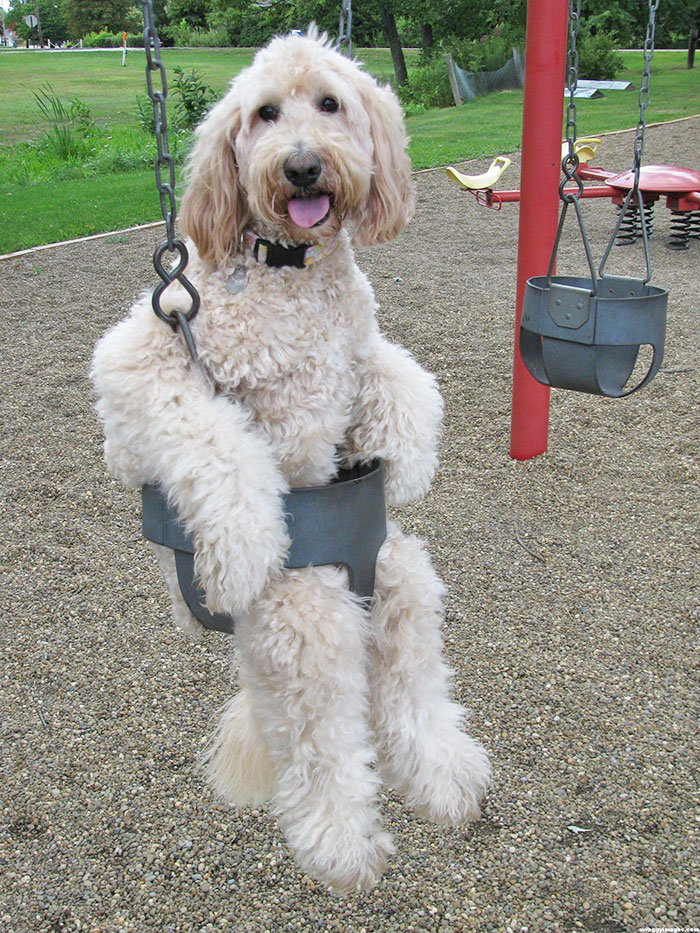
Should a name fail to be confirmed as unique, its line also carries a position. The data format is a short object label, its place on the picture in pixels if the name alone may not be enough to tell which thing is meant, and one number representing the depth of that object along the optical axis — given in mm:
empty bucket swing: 2424
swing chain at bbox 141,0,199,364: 1503
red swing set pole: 3822
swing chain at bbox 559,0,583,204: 2566
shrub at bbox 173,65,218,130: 12344
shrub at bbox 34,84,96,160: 13016
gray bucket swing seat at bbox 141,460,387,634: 1606
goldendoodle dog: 1505
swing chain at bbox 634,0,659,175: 2549
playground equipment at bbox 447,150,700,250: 6727
